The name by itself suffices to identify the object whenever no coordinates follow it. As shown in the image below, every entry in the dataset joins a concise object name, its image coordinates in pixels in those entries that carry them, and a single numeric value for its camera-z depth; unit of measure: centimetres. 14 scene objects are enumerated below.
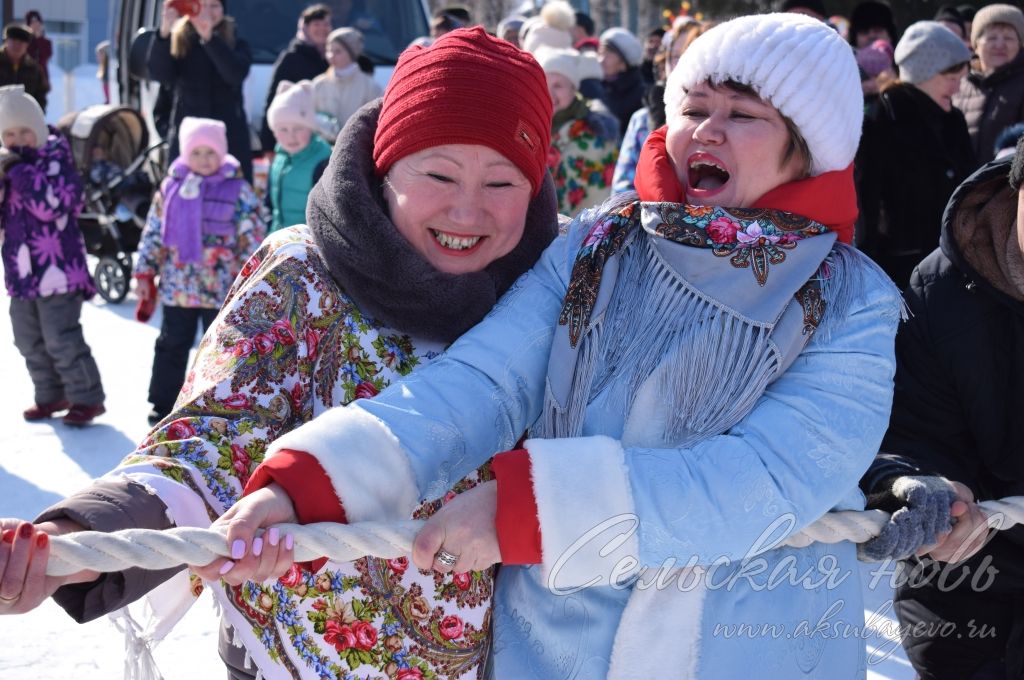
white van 969
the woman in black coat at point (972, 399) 221
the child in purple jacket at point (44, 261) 574
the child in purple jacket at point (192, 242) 582
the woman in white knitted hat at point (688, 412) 155
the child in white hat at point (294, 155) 664
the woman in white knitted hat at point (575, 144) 630
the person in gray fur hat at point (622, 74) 874
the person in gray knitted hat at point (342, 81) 817
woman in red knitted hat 178
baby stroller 862
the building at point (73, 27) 2914
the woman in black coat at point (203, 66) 794
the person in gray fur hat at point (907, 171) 505
